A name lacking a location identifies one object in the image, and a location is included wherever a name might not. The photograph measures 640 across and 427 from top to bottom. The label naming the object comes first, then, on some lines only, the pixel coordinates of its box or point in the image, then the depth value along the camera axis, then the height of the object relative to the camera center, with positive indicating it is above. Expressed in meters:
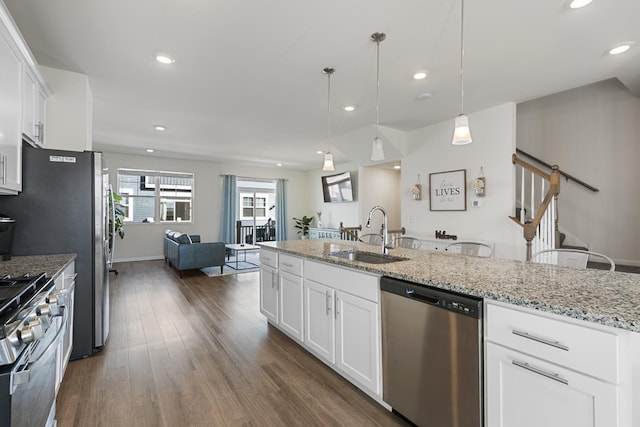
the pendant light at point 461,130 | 2.15 +0.63
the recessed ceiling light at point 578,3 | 2.03 +1.49
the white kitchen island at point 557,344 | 0.99 -0.48
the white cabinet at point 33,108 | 2.22 +0.89
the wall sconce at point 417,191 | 5.14 +0.43
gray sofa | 5.50 -0.75
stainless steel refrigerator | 2.30 -0.03
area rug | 6.03 -1.17
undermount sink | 2.45 -0.37
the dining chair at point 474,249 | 2.82 -0.34
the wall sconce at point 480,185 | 4.25 +0.44
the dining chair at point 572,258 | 2.12 -0.32
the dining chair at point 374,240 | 3.74 -0.32
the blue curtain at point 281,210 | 9.48 +0.17
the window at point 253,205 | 9.27 +0.32
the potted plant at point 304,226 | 9.65 -0.36
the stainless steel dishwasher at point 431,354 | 1.36 -0.73
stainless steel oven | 0.94 -0.50
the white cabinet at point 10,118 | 1.82 +0.63
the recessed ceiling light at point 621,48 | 2.57 +1.51
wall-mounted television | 8.18 +0.79
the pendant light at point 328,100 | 3.02 +1.49
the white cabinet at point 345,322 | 1.87 -0.77
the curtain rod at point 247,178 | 8.65 +1.15
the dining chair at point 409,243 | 3.36 -0.32
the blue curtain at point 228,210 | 8.49 +0.15
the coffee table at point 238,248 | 6.38 -0.73
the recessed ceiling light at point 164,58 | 2.70 +1.48
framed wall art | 4.54 +0.40
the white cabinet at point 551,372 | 0.99 -0.59
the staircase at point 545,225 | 3.39 -0.11
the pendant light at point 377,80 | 2.44 +1.49
